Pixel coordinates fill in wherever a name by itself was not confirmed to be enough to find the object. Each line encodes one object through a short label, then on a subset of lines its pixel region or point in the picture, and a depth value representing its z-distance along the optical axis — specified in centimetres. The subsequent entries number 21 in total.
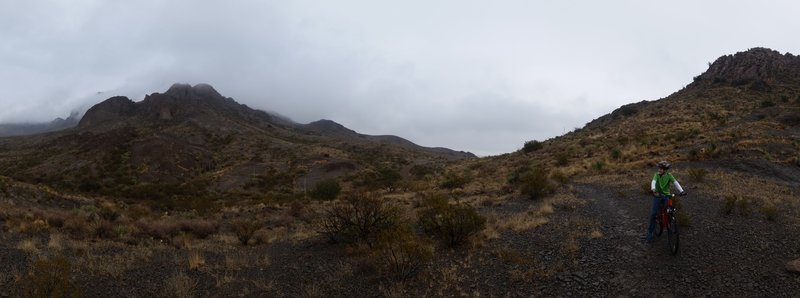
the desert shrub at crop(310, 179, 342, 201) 3238
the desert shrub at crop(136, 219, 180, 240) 1543
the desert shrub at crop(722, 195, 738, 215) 1259
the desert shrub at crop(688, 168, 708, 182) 1867
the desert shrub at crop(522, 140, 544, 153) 4792
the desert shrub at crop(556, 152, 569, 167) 3212
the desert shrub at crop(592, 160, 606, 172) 2520
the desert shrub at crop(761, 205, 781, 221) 1164
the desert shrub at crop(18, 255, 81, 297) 765
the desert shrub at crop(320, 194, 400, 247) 1262
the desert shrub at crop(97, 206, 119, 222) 1819
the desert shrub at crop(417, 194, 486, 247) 1148
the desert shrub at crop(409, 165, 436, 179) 5251
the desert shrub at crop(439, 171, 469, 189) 2933
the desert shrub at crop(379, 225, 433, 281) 925
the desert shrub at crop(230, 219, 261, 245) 1437
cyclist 993
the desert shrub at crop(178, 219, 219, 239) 1647
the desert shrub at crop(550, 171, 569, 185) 2247
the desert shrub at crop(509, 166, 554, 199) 1891
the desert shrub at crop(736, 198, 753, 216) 1237
